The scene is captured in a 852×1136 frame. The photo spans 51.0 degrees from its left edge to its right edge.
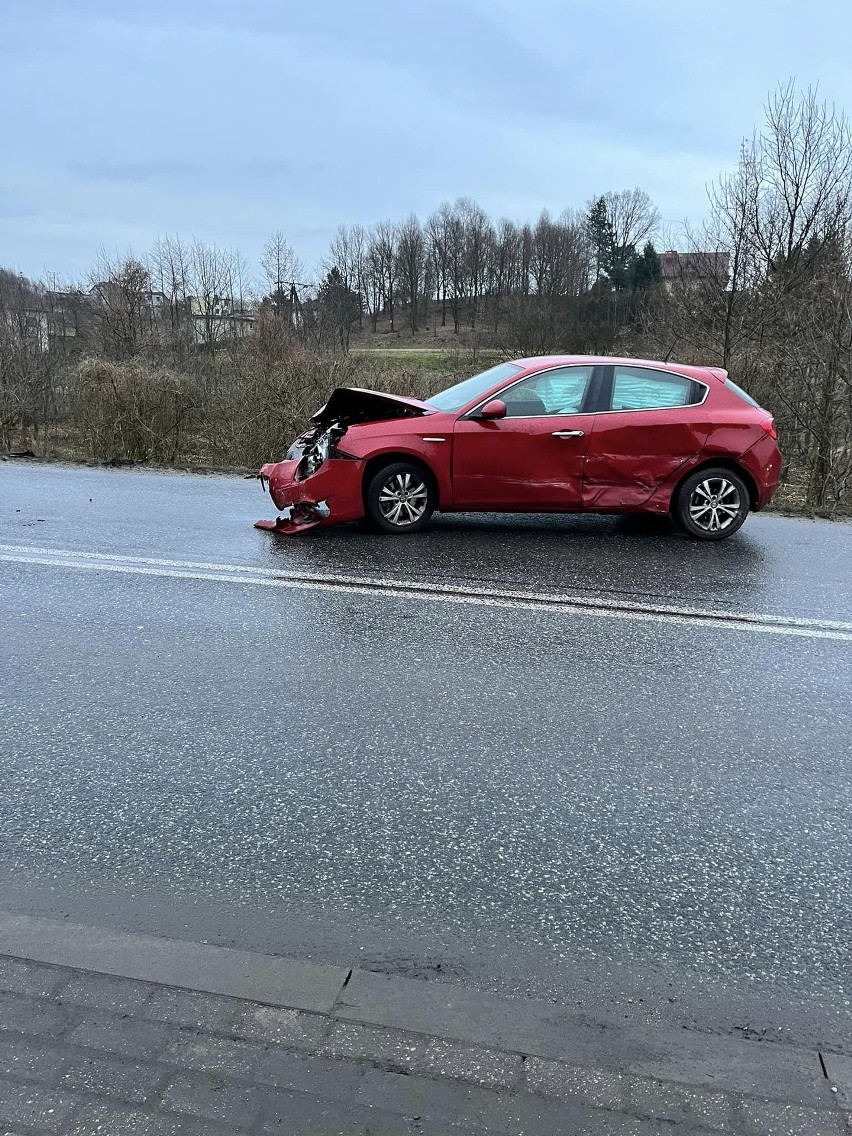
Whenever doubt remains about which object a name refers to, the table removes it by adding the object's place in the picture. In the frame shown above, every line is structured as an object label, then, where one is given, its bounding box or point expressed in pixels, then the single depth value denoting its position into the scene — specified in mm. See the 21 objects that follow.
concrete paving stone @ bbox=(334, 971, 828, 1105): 2133
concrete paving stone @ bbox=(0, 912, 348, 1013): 2369
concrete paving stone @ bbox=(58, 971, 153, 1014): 2297
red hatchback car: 7852
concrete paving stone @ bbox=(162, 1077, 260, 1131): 1979
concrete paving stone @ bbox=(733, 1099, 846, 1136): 1980
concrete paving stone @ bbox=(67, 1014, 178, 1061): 2152
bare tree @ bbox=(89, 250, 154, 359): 29234
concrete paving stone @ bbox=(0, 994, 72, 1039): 2199
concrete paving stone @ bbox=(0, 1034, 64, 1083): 2072
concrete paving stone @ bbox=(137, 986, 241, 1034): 2244
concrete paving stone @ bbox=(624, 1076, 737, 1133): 2008
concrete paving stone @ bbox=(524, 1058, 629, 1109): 2059
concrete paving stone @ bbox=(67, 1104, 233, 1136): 1949
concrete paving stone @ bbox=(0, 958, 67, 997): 2344
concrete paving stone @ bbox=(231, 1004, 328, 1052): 2193
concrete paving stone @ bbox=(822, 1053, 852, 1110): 2076
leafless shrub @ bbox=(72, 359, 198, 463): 15320
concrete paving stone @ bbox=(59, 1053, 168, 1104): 2037
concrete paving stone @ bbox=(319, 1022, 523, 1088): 2119
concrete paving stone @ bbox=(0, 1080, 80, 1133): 1957
